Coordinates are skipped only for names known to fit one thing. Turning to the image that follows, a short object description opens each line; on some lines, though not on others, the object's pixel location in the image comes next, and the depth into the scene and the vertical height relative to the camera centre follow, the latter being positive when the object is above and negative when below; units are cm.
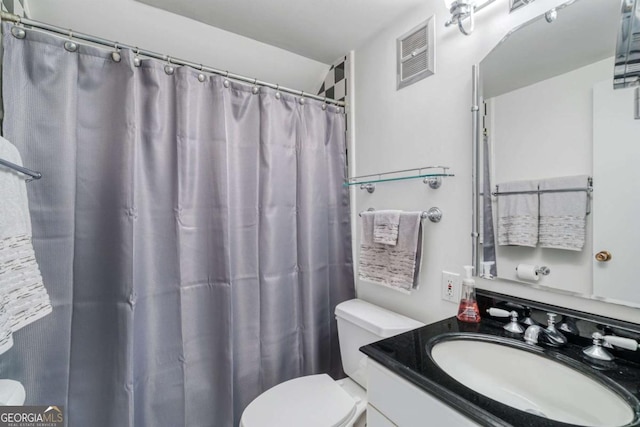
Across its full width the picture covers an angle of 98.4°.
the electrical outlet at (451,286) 115 -31
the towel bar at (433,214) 123 +0
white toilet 107 -78
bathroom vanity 61 -42
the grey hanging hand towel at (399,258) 126 -21
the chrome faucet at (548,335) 82 -37
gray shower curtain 104 -10
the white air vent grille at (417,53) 125 +76
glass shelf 122 +19
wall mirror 77 +24
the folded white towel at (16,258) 81 -13
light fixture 104 +78
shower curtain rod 100 +71
